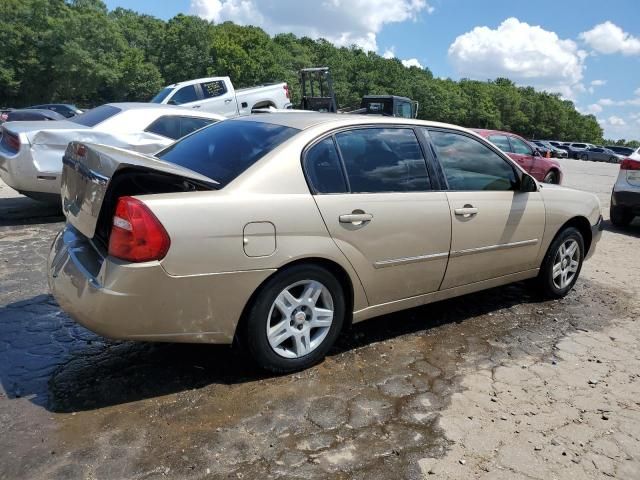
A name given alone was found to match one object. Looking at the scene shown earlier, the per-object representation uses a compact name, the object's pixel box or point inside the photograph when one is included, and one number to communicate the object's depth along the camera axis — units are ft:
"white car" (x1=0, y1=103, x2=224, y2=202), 22.29
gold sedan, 9.40
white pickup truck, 46.06
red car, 42.83
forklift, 54.29
